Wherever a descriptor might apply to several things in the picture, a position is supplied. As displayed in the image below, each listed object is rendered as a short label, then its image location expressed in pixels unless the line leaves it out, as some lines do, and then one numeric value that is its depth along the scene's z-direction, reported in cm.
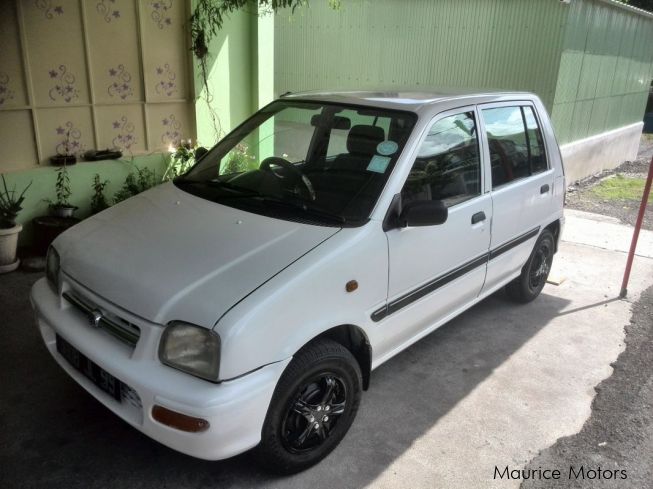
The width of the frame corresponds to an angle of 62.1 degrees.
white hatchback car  225
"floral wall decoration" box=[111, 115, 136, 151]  610
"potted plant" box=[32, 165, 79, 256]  521
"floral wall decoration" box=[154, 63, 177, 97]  633
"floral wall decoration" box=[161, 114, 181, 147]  655
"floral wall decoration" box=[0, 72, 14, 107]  505
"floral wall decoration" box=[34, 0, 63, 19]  518
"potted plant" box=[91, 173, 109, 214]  587
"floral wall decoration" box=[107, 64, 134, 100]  590
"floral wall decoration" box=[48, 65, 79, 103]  543
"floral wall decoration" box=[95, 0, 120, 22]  563
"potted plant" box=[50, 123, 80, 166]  554
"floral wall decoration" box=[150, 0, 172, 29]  609
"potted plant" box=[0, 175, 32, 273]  482
